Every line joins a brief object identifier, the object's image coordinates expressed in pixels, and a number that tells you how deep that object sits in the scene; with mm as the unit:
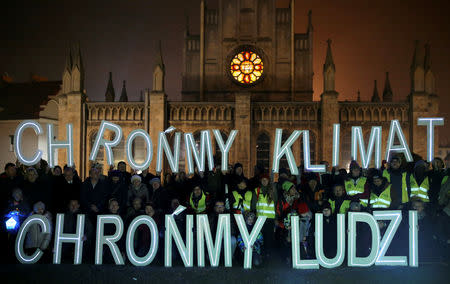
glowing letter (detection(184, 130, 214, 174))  10336
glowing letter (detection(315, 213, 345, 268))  8008
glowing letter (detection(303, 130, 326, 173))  9945
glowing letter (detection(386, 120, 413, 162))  9953
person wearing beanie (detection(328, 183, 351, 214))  9000
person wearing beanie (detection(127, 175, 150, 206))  9781
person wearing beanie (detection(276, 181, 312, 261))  8859
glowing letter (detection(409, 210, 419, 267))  8102
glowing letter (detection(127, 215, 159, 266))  8298
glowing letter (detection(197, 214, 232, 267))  8266
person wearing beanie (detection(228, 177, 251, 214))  9422
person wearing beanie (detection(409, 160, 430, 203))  9211
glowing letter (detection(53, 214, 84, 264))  8578
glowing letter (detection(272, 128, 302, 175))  9836
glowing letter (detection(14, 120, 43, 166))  10008
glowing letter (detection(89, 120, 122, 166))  10648
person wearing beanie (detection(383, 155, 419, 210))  9219
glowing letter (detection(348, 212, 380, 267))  8023
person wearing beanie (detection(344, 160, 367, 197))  9281
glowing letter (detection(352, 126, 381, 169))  10117
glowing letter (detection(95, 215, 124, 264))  8484
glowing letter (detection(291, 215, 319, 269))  8195
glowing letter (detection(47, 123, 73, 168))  10341
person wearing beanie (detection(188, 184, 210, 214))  9594
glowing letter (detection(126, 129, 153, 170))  10464
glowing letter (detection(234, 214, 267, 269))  8312
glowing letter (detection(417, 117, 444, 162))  10219
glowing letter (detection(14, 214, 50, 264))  8578
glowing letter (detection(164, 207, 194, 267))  8312
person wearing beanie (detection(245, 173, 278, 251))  9172
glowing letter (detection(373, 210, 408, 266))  8086
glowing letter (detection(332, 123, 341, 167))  10148
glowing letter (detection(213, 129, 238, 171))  10617
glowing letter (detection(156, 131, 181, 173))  10352
